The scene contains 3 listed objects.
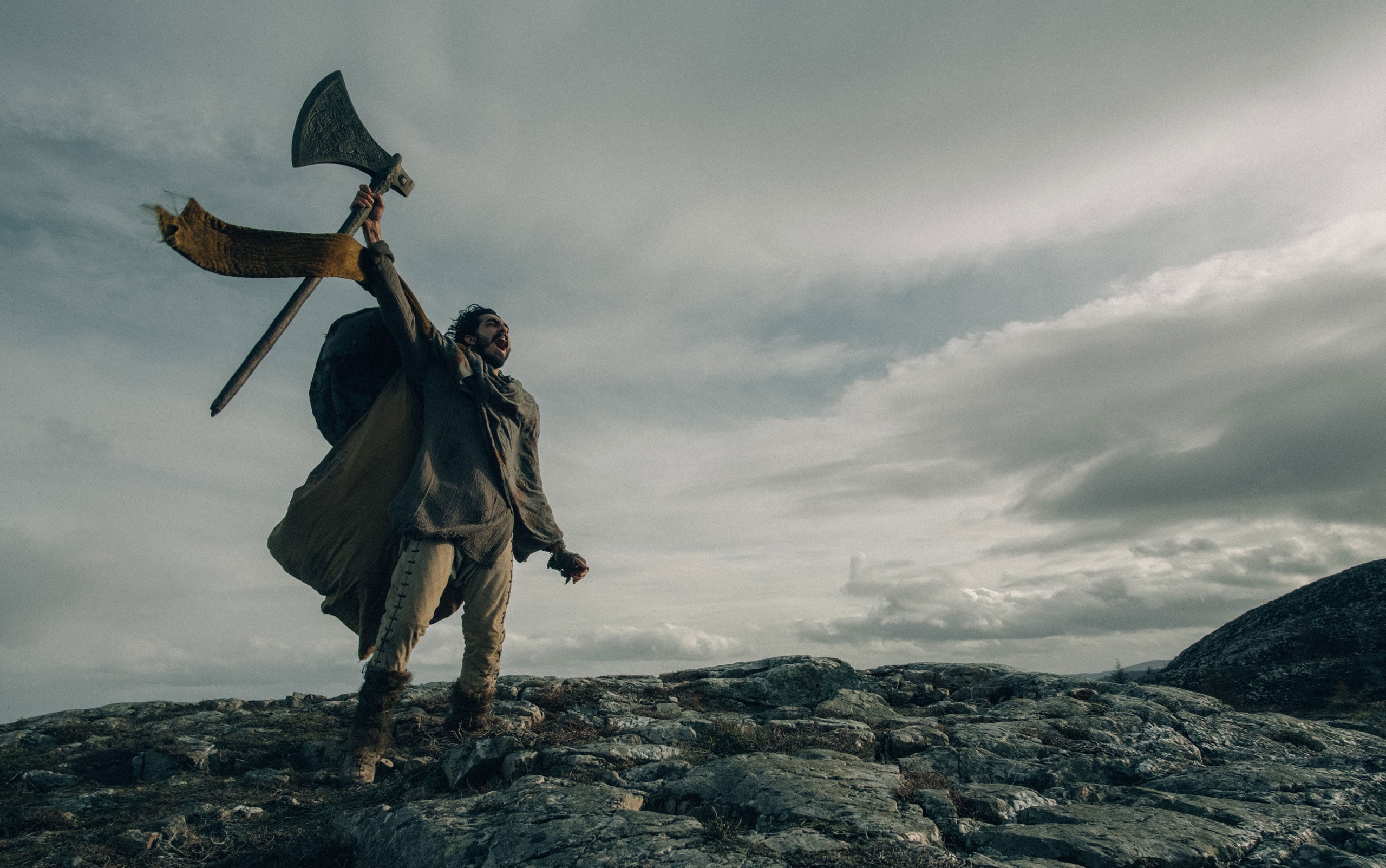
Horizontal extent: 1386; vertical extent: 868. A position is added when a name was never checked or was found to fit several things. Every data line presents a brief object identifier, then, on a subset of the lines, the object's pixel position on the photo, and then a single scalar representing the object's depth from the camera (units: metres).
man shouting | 5.41
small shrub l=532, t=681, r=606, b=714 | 6.88
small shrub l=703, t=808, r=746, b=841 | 3.32
